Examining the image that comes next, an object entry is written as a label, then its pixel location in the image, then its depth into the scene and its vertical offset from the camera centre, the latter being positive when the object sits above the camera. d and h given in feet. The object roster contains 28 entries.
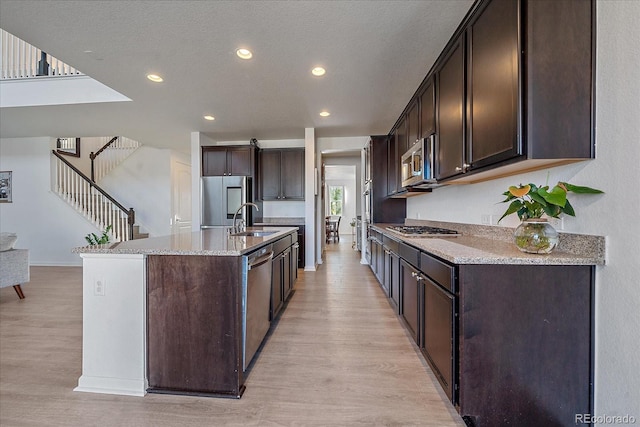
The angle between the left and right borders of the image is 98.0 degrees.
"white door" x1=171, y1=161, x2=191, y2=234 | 22.26 +1.29
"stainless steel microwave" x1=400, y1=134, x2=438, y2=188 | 8.41 +1.60
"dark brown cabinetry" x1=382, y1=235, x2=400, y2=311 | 8.68 -1.95
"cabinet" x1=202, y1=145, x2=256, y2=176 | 17.33 +3.24
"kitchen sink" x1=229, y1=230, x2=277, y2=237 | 9.01 -0.70
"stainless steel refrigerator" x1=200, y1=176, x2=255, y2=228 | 16.92 +0.84
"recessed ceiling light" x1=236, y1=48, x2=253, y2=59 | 8.34 +4.88
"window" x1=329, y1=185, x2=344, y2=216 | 40.98 +2.22
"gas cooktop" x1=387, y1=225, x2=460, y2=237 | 7.82 -0.58
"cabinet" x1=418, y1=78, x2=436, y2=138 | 8.36 +3.26
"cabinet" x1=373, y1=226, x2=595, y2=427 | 4.32 -2.04
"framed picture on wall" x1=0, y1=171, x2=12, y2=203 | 18.61 +1.71
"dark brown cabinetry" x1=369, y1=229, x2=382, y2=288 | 11.80 -1.94
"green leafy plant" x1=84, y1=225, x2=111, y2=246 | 16.70 -1.57
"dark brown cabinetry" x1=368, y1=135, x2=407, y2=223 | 15.94 +0.70
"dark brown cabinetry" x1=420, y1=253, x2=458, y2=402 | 4.62 -1.99
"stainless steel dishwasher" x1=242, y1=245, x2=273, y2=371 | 5.70 -2.00
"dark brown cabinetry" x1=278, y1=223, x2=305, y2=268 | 16.97 -1.96
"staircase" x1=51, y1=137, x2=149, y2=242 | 18.70 +0.84
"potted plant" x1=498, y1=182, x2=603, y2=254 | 4.32 +0.03
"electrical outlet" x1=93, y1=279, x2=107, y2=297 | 5.64 -1.51
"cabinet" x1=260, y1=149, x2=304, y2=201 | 17.98 +2.54
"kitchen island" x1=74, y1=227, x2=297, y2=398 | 5.44 -2.13
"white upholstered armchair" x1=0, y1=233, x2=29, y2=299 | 10.89 -2.11
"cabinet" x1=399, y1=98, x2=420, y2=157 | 9.96 +3.39
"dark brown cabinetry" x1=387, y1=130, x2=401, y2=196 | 13.47 +2.46
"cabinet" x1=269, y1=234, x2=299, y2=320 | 8.23 -1.99
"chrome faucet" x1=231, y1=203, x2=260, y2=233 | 10.04 -0.61
